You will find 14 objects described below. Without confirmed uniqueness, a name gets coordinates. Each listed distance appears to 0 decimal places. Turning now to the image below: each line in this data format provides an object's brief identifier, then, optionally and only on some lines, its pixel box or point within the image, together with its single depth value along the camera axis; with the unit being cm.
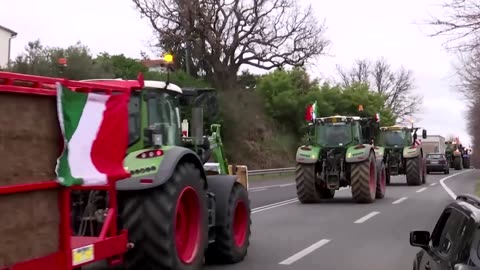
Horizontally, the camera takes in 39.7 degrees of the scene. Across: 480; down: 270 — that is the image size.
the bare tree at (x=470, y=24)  1514
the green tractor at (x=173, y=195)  692
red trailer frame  433
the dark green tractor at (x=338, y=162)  1884
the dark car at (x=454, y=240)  442
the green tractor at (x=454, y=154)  6569
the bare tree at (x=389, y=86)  9142
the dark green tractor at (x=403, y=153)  2852
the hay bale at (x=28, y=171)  420
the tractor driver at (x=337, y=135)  2023
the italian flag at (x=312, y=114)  2137
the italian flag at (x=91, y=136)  482
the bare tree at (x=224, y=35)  4528
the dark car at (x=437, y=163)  4881
